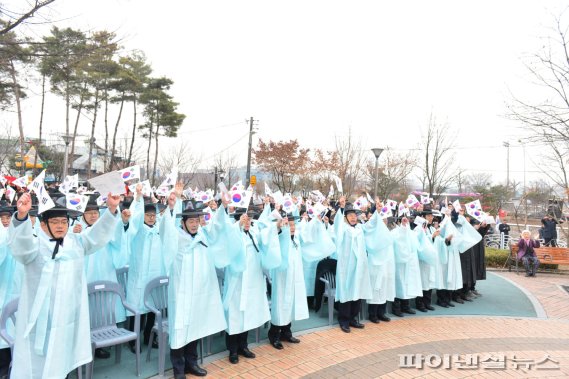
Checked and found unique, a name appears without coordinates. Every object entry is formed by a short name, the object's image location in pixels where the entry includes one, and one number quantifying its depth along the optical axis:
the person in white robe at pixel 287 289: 5.47
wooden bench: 12.66
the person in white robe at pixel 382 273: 6.70
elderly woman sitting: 12.38
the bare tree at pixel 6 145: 25.65
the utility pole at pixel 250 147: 26.95
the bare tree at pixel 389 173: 25.64
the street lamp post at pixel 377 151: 14.84
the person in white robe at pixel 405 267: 7.24
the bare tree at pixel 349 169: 24.42
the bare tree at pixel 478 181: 35.41
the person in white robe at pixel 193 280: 4.38
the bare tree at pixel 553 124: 7.69
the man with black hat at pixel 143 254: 5.38
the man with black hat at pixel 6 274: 4.23
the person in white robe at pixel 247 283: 4.98
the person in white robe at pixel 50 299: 3.41
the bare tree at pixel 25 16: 5.20
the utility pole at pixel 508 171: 36.67
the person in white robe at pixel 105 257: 5.01
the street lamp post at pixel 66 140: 20.15
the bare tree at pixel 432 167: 19.44
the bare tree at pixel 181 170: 32.50
